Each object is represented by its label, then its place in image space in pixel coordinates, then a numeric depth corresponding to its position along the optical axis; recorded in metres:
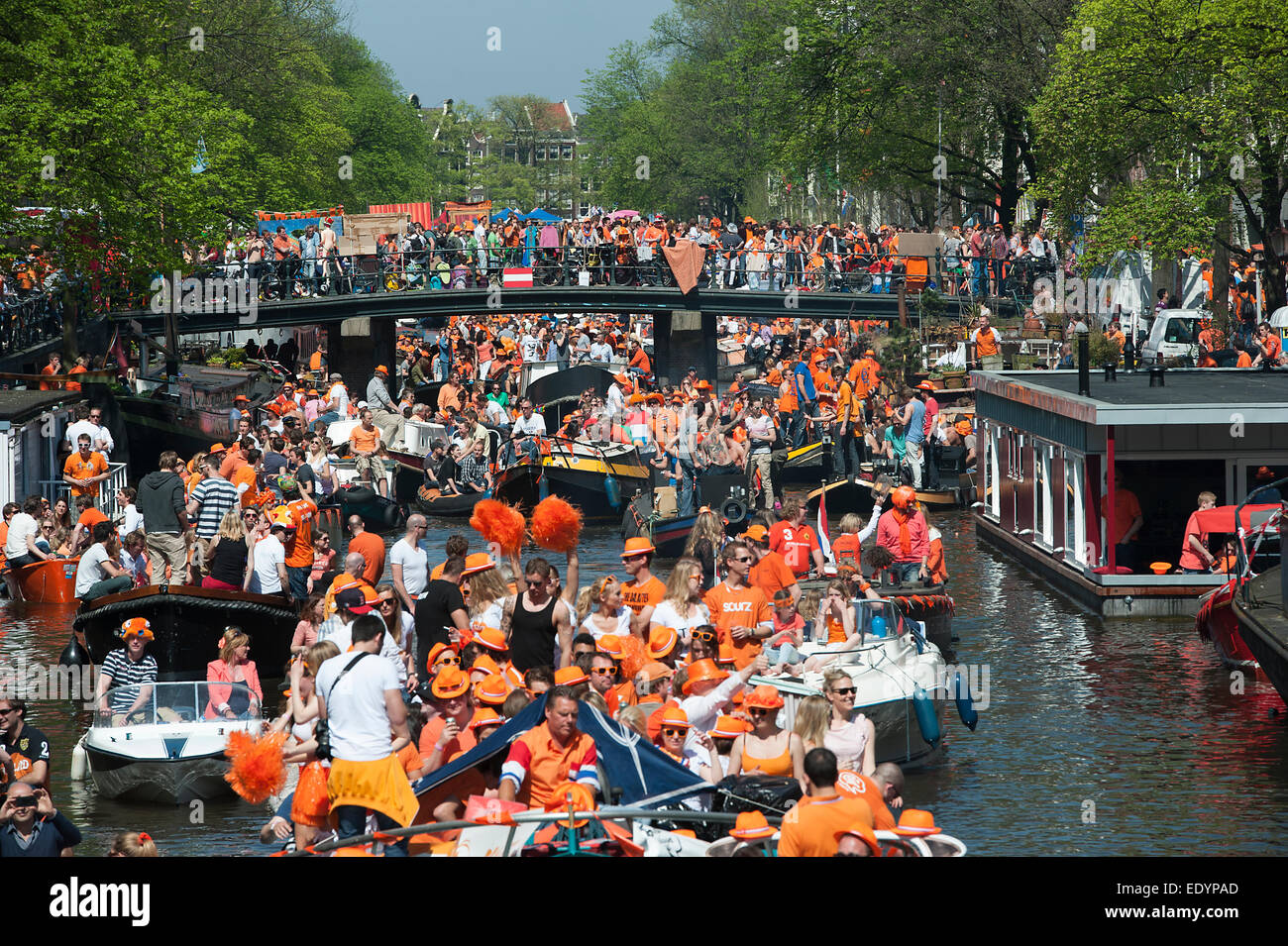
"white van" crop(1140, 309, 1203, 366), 37.14
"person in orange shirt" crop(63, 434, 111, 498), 27.31
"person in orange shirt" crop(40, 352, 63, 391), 35.44
